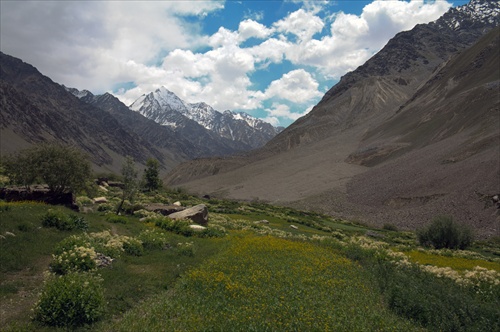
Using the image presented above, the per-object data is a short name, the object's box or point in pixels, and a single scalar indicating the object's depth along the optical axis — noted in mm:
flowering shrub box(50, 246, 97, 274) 12266
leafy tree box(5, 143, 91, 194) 25438
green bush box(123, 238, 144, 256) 16500
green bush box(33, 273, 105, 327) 9109
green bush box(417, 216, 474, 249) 36031
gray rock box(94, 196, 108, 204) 35781
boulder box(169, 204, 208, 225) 29641
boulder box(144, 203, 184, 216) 33172
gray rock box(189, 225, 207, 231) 25062
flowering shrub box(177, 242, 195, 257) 17672
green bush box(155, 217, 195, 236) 24062
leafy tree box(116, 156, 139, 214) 30141
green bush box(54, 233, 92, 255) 13773
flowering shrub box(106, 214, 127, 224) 23114
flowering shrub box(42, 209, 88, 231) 17328
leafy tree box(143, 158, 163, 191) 76238
